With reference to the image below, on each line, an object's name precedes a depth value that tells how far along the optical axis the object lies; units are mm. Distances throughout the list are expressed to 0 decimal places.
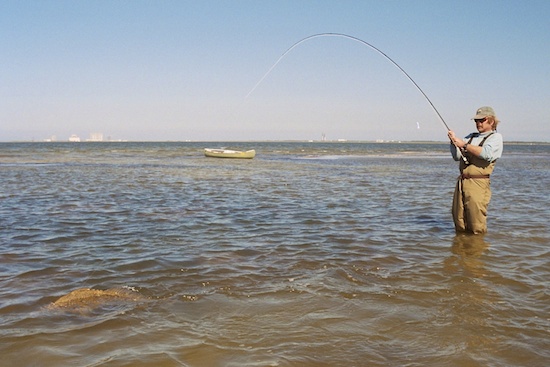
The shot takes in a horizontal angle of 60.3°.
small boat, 44969
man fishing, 7164
